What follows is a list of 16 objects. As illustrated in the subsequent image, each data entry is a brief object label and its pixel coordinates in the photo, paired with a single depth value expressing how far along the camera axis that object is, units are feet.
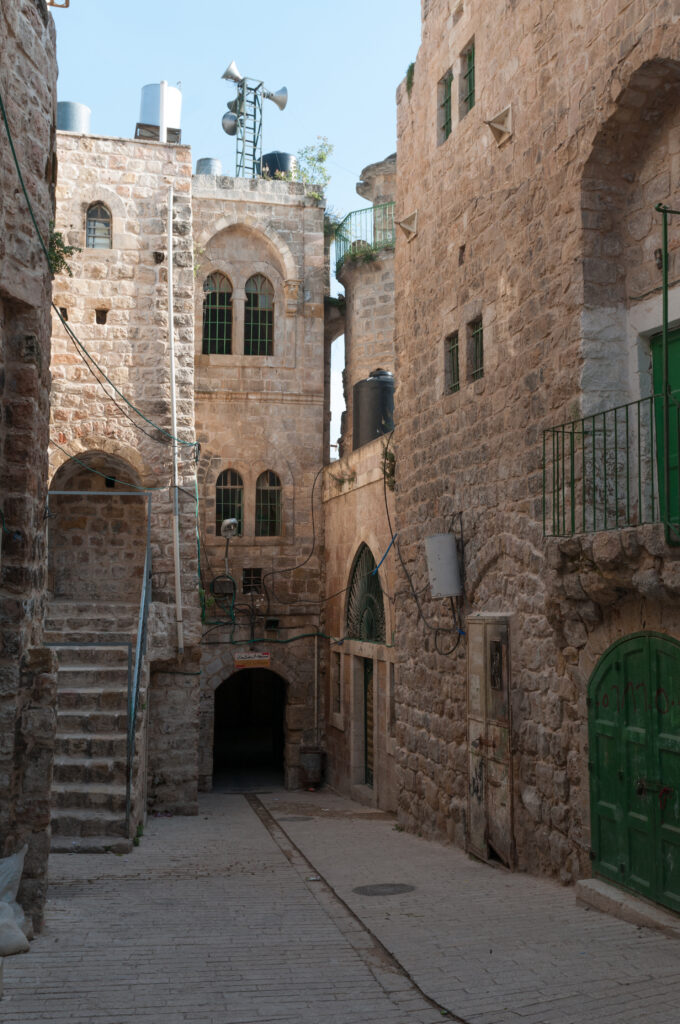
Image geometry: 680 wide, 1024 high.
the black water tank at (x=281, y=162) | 62.95
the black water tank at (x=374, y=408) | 52.75
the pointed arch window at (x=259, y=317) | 58.49
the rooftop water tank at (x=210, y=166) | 61.26
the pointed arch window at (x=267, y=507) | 57.16
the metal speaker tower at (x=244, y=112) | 65.77
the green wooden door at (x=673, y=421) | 20.40
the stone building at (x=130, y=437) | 42.47
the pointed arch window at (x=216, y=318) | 58.08
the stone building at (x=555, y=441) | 20.17
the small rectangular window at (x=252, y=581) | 56.34
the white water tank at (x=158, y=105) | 57.26
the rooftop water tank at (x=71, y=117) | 52.60
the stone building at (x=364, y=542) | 44.16
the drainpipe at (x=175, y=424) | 42.91
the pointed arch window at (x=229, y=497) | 56.75
